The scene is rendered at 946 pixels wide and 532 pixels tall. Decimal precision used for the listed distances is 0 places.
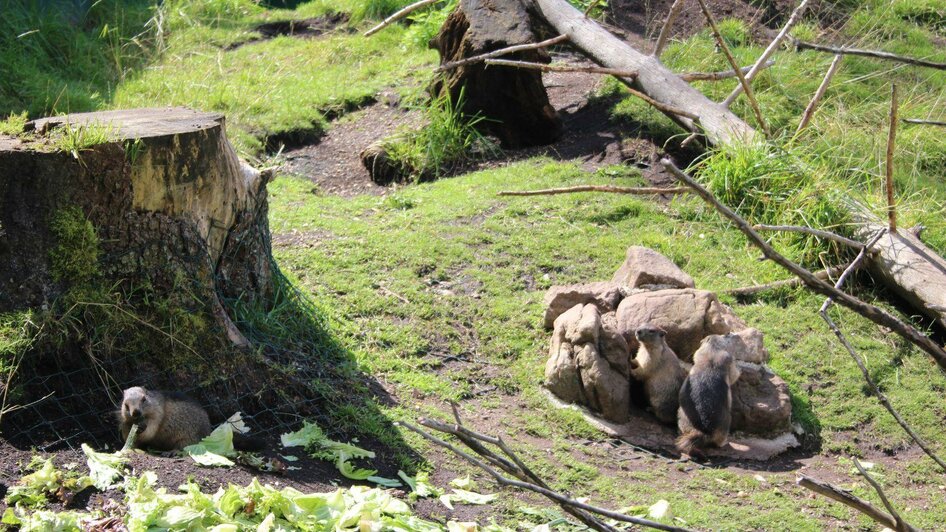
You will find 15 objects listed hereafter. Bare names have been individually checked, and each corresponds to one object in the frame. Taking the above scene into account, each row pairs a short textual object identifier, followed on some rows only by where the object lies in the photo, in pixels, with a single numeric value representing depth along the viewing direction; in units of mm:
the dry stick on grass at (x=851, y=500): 3266
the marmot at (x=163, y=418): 9445
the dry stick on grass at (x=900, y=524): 3221
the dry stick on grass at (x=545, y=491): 3459
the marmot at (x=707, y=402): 12437
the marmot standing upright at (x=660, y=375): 13156
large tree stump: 9758
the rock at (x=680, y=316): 14062
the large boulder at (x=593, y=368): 13234
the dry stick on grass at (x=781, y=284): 16203
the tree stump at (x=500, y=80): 21578
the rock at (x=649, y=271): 14875
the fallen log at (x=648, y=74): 19406
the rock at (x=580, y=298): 14617
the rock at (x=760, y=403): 13219
